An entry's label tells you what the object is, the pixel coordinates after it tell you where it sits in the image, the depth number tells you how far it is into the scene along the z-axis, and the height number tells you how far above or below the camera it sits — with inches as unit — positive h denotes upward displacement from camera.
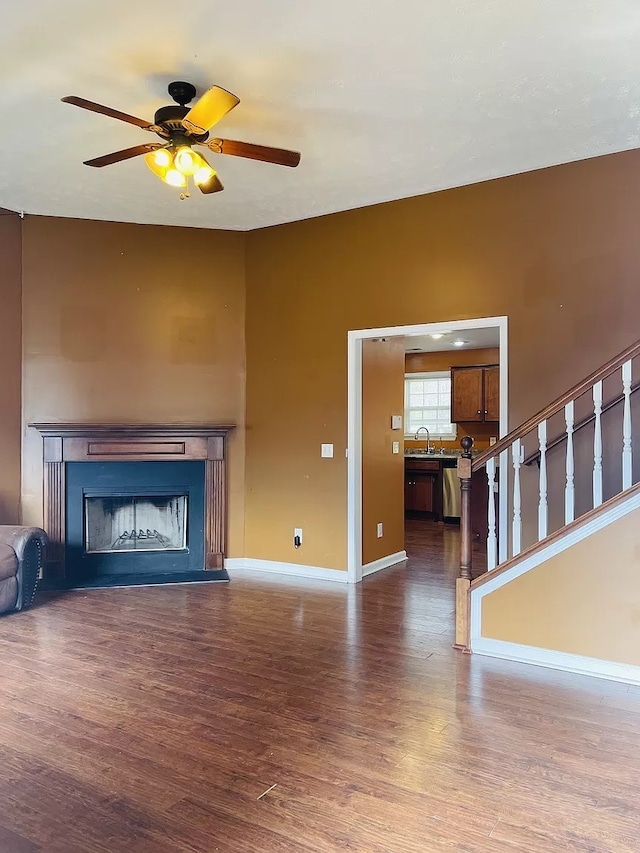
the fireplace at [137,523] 206.1 -35.1
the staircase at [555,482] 123.2 -14.1
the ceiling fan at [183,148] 116.7 +56.5
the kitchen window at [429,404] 355.3 +12.9
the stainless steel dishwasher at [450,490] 312.8 -34.9
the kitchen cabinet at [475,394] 321.7 +17.0
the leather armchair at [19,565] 161.2 -39.1
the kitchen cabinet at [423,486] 318.7 -33.5
